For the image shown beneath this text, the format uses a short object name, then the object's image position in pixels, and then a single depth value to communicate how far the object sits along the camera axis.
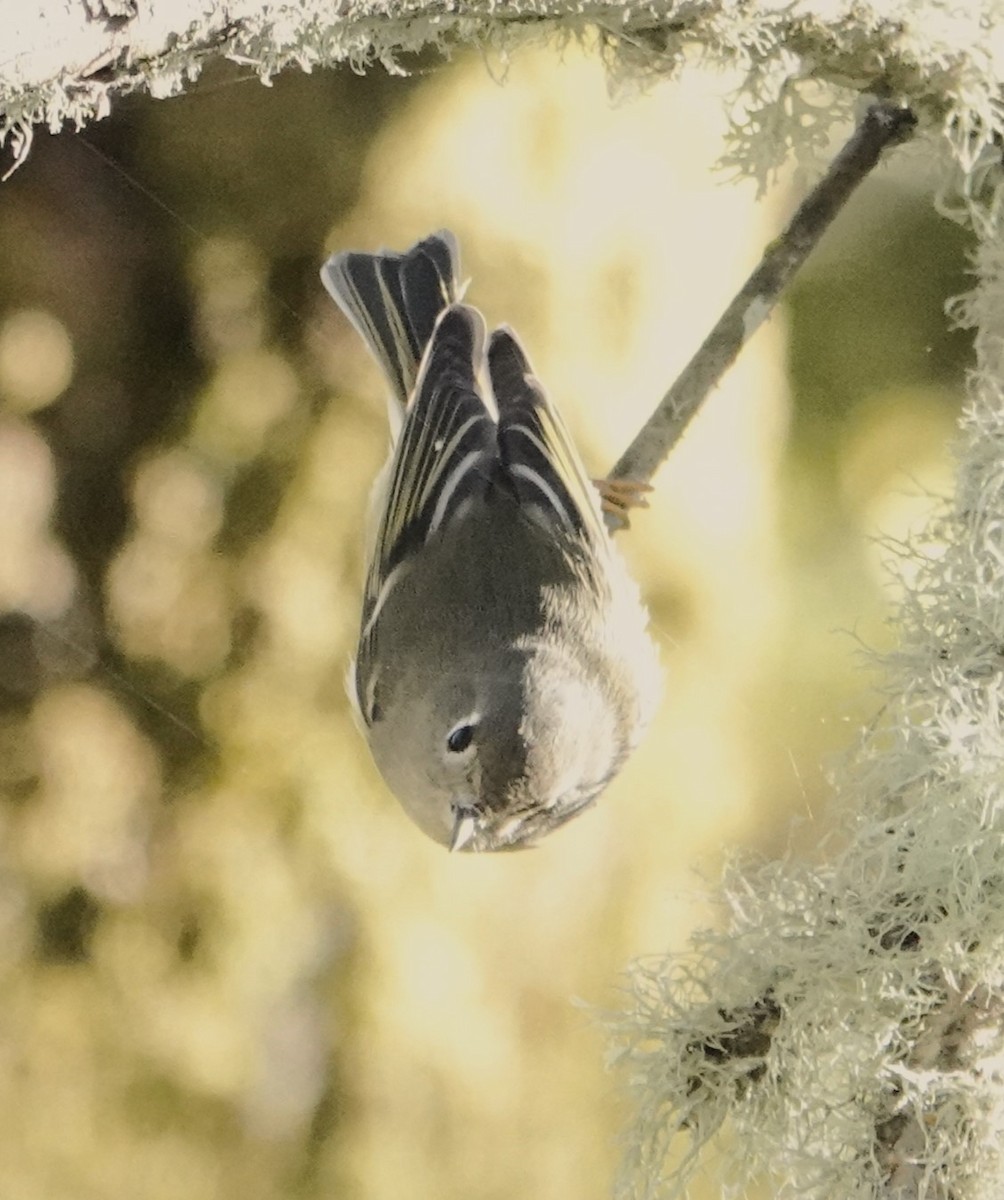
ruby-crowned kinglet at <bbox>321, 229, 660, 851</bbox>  2.89
